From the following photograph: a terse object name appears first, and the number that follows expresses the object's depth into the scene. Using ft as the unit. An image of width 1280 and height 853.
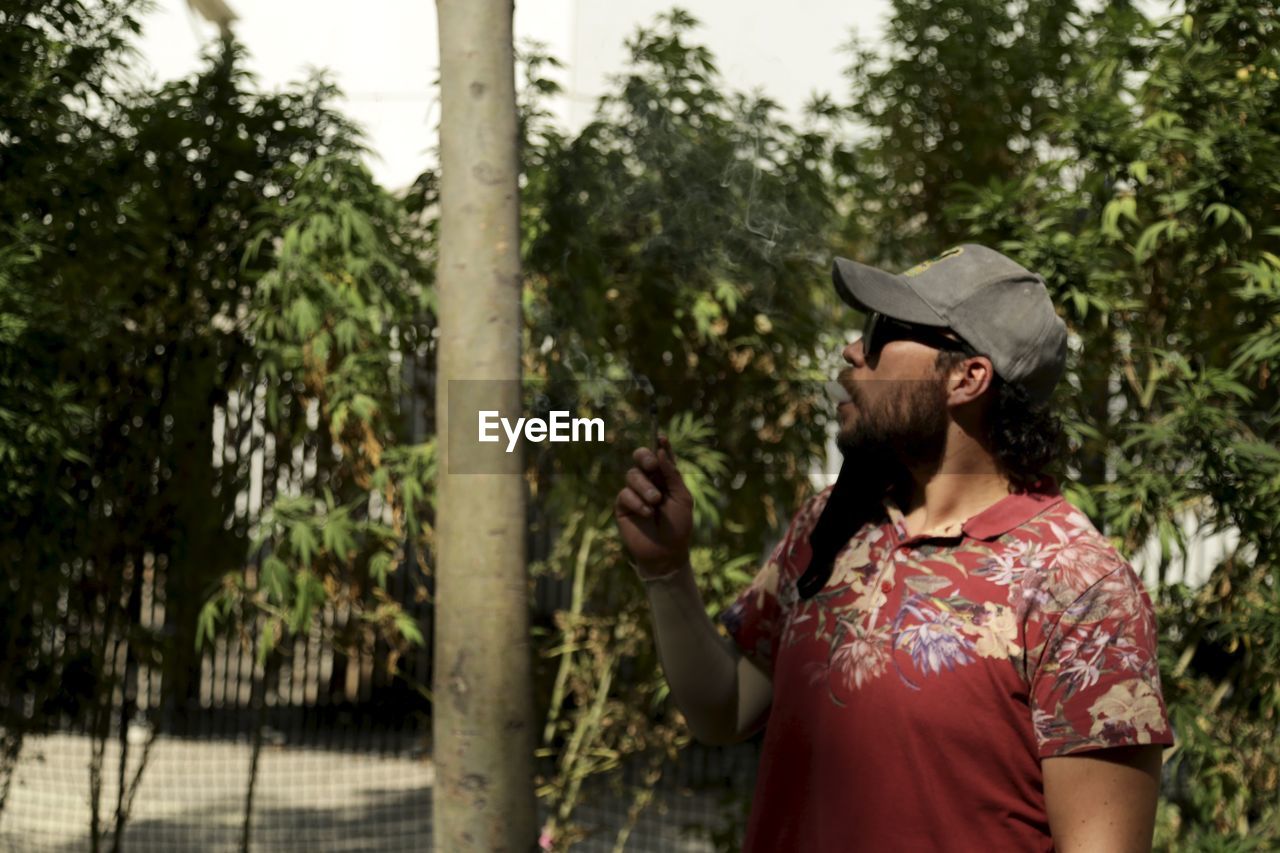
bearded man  5.53
